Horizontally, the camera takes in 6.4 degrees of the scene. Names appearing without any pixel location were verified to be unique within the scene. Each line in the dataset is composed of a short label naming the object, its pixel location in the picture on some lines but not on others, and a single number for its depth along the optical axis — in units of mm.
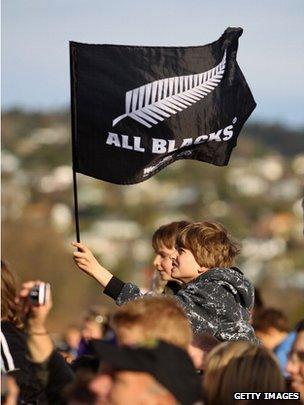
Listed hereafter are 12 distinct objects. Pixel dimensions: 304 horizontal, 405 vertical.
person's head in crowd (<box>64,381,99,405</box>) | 9287
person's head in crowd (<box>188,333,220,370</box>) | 11147
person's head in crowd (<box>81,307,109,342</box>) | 16832
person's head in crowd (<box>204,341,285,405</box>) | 9720
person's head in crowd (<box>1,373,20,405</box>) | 9811
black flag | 13414
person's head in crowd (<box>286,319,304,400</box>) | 12283
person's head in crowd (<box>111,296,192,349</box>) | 9811
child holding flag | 12084
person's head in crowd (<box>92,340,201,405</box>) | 9091
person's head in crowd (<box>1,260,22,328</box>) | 12798
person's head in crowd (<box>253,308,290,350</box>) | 17697
